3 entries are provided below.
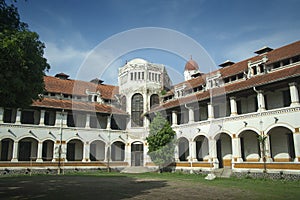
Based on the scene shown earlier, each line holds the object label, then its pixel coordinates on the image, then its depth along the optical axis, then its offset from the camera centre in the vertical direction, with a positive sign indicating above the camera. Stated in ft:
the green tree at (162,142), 103.50 +1.65
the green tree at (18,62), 36.42 +11.61
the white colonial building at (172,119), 76.79 +9.66
